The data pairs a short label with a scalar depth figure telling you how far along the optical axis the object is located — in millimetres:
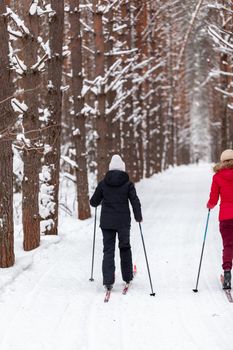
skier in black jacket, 14898
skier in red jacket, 14930
